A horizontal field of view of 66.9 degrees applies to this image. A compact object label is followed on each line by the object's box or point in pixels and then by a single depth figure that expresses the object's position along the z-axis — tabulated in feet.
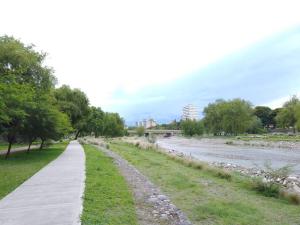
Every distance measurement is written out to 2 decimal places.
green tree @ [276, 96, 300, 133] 191.14
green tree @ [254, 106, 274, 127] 274.96
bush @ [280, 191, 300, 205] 24.42
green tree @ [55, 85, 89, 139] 114.29
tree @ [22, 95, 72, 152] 51.96
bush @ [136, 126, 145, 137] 318.51
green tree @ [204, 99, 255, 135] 212.98
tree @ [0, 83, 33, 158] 38.81
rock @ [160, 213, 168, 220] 17.09
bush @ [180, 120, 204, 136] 266.71
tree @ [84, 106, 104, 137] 160.93
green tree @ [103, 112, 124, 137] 197.76
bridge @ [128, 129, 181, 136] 364.48
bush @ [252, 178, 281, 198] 26.69
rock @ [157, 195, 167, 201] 21.72
